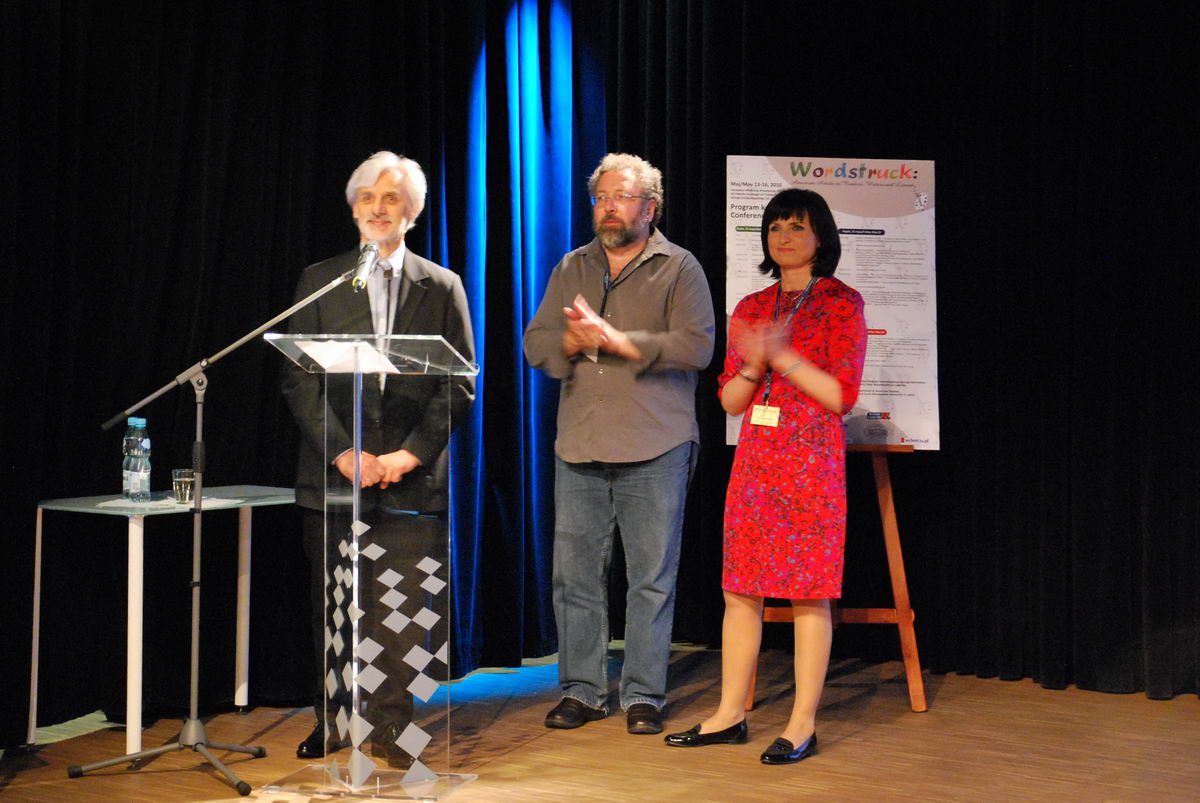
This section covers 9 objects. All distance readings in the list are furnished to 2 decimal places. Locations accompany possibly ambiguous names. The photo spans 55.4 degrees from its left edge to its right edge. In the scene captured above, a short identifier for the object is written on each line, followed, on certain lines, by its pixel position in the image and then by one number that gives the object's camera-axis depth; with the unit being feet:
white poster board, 13.94
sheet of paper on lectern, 9.00
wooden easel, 13.03
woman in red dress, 10.75
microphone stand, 9.99
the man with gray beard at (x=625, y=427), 11.96
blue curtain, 14.93
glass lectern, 9.04
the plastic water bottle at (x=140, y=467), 11.44
